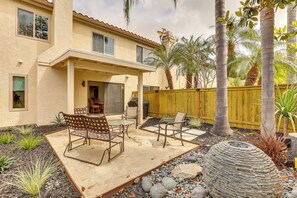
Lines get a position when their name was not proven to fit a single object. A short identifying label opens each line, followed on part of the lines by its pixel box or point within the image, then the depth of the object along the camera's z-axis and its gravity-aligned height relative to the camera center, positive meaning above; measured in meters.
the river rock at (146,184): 2.69 -1.58
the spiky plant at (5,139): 5.15 -1.43
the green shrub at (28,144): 4.59 -1.41
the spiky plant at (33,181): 2.55 -1.51
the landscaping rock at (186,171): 2.95 -1.47
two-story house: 7.05 +1.69
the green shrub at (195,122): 7.56 -1.23
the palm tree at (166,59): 11.73 +3.19
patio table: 4.92 -0.82
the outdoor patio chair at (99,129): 3.54 -0.76
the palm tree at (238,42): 9.05 +3.60
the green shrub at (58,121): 7.57 -1.15
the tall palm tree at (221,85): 5.69 +0.54
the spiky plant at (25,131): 6.15 -1.39
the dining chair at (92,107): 9.76 -0.55
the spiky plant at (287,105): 4.19 -0.18
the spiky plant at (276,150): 3.37 -1.17
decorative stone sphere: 2.00 -1.07
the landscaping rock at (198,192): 2.39 -1.53
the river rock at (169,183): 2.72 -1.56
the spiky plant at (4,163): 3.42 -1.53
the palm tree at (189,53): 11.19 +3.53
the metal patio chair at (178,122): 4.68 -0.73
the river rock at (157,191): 2.48 -1.56
